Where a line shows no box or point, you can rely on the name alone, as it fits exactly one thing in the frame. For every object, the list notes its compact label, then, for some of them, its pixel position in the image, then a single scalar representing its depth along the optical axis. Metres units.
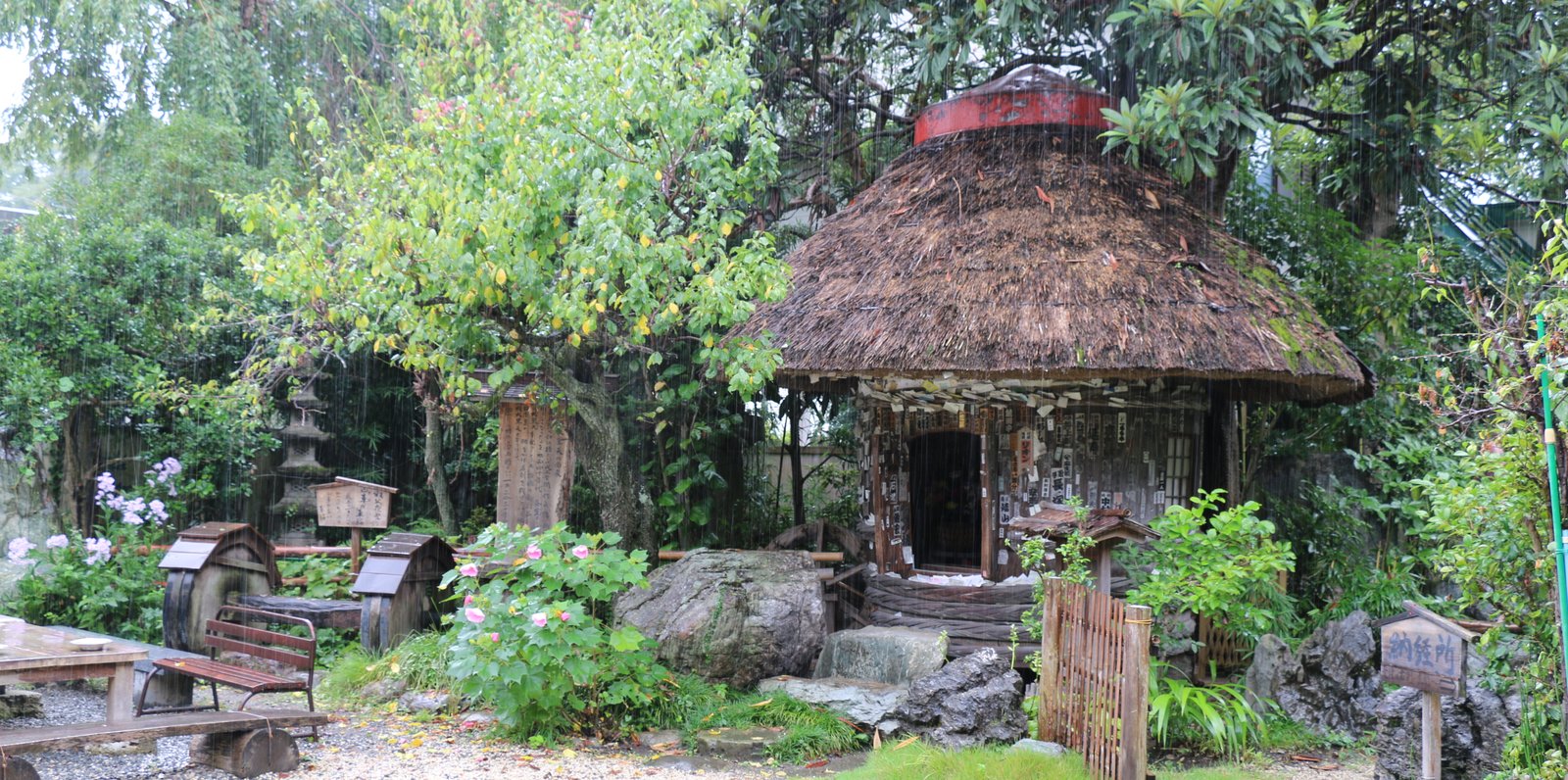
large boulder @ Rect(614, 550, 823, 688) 8.01
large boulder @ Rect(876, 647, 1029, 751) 6.62
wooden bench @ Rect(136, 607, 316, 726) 6.41
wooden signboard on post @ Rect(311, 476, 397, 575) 9.89
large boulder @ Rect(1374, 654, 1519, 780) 5.81
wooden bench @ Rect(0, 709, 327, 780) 5.48
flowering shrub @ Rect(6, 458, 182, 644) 9.30
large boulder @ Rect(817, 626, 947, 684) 8.02
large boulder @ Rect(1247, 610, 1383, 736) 7.39
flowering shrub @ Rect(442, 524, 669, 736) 6.57
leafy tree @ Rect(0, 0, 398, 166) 11.78
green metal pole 4.07
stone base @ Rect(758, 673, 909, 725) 7.29
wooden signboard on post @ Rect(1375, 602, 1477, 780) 5.01
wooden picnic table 5.64
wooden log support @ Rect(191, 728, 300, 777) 6.04
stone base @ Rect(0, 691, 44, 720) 7.27
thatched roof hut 8.02
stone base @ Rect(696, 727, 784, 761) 6.88
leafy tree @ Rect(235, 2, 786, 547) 7.29
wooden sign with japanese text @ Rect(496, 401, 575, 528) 9.75
